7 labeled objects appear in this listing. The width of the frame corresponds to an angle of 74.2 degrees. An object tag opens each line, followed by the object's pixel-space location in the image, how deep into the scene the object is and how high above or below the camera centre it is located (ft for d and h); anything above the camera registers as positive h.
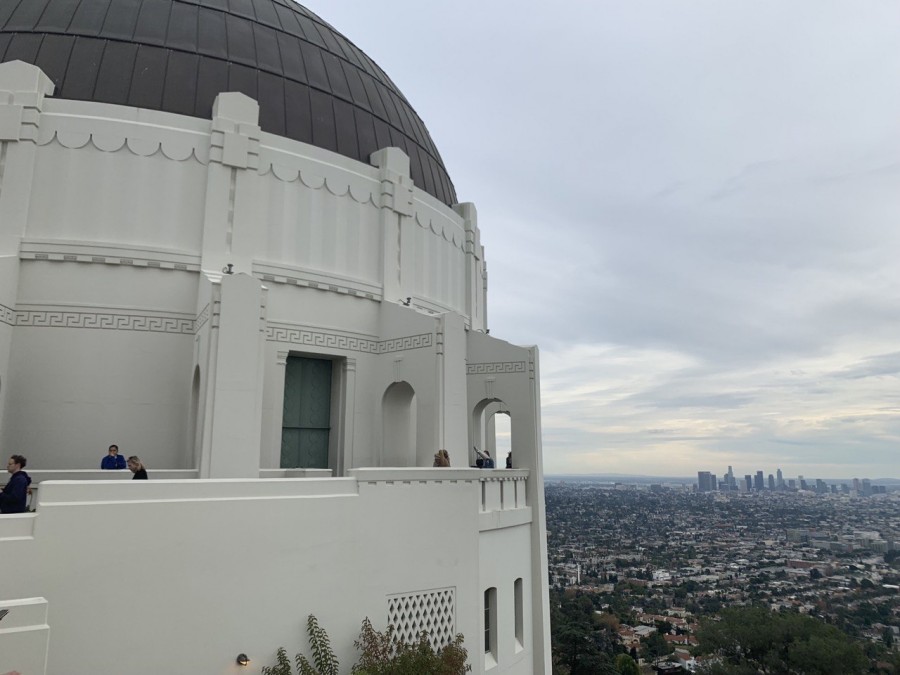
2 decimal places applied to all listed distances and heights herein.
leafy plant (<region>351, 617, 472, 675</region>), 24.95 -8.81
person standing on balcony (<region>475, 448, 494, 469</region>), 43.80 -0.92
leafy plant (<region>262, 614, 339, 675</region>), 23.44 -8.28
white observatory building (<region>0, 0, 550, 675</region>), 22.09 +5.44
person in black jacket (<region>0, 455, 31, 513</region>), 21.43 -1.54
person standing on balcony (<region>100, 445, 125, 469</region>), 31.73 -0.58
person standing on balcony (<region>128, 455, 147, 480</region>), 26.84 -0.89
